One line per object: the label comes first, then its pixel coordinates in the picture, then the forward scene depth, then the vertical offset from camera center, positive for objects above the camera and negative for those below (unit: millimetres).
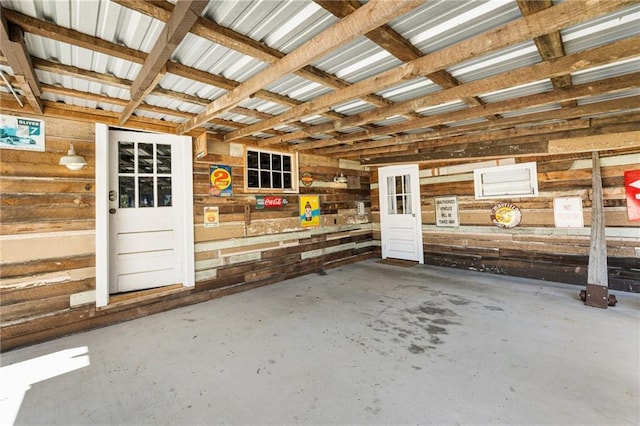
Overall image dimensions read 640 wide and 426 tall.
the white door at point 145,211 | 3336 +140
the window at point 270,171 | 4438 +837
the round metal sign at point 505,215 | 4605 -43
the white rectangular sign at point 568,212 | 4109 -17
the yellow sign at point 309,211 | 5133 +128
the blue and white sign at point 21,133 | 2639 +924
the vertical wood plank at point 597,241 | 3255 -380
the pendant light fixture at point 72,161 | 2775 +656
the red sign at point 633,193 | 3688 +228
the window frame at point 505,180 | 4462 +577
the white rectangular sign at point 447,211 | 5273 +65
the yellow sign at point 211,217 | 3900 +44
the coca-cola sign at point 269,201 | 4488 +297
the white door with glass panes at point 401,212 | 5789 +63
